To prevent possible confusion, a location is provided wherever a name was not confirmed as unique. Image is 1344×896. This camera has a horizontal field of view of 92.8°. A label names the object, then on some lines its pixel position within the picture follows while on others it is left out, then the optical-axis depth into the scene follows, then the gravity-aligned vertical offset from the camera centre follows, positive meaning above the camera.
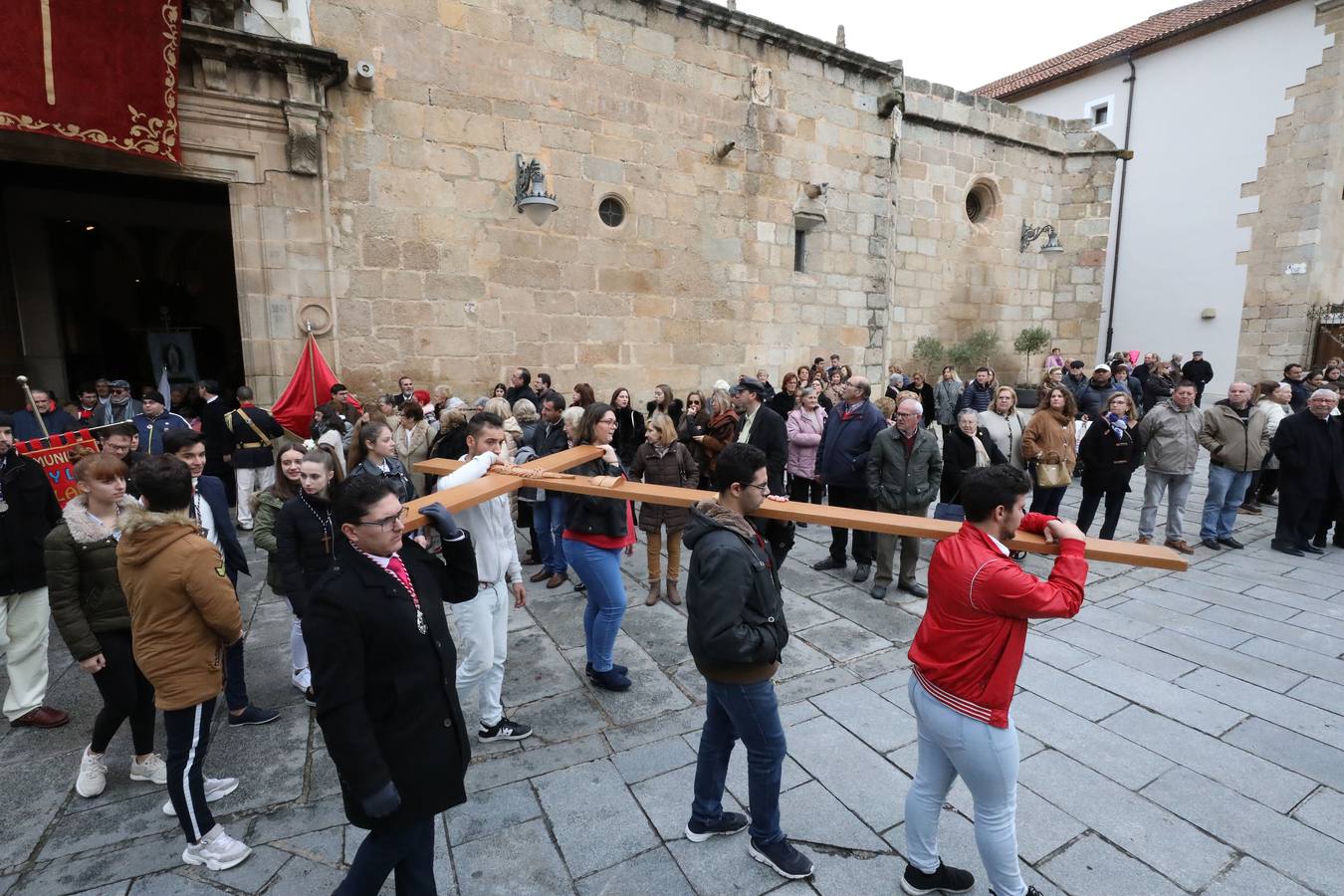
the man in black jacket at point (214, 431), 7.52 -0.97
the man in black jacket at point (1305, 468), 6.96 -1.22
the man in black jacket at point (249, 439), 7.36 -1.06
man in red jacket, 2.21 -1.02
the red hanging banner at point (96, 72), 6.05 +2.71
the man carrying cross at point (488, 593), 3.41 -1.35
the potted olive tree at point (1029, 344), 14.94 +0.20
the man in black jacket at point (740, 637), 2.41 -1.07
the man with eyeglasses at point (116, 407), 7.70 -0.73
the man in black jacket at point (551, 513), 6.22 -1.60
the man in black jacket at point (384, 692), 1.93 -1.08
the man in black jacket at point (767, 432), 5.95 -0.75
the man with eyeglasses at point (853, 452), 6.21 -0.98
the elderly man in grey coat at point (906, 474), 5.70 -1.09
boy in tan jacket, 2.66 -1.15
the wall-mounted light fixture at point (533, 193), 8.91 +2.17
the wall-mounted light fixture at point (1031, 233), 15.09 +2.80
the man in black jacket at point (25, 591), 3.73 -1.42
